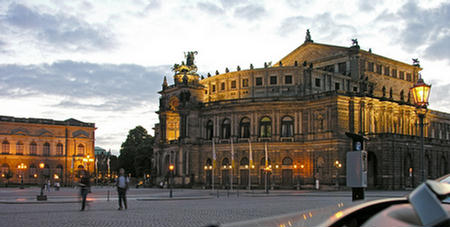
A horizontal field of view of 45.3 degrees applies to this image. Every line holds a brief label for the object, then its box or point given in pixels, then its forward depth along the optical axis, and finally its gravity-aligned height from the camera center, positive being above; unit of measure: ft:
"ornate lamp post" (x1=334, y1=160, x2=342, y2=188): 219.41 -3.85
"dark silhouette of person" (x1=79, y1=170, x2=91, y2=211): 77.61 -4.23
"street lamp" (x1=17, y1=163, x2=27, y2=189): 339.16 -7.75
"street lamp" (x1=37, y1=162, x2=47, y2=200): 109.29 -8.36
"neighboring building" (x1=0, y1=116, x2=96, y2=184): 341.21 +6.38
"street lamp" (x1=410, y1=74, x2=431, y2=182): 60.13 +6.87
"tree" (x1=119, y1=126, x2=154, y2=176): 378.94 +2.87
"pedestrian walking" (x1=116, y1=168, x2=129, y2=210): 78.54 -4.09
